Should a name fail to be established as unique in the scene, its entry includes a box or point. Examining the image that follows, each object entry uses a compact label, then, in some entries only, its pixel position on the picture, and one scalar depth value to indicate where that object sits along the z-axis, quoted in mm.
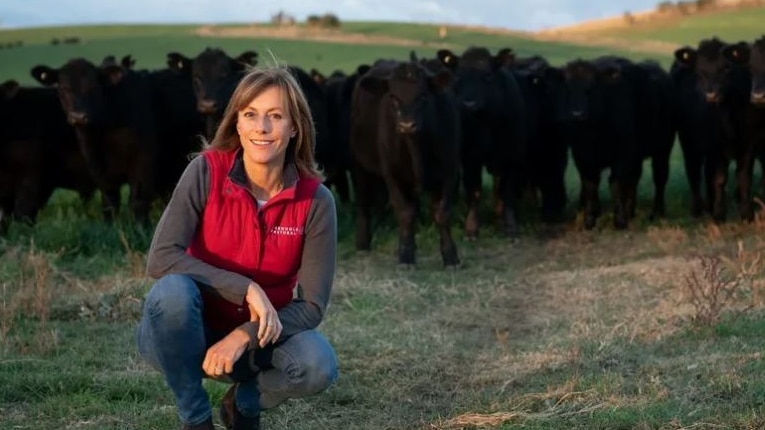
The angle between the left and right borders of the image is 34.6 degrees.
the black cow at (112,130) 13617
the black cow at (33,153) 13648
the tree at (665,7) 67631
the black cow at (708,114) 14219
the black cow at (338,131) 15102
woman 5125
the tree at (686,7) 65688
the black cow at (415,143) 11984
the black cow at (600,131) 14758
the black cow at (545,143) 15234
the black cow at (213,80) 13742
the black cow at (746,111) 13703
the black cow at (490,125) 14195
